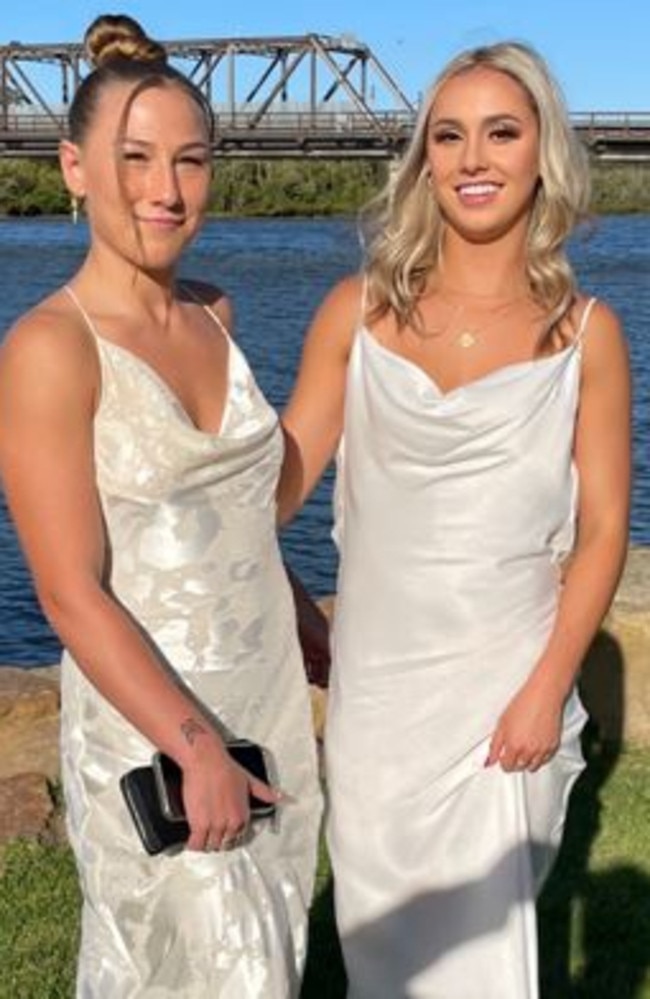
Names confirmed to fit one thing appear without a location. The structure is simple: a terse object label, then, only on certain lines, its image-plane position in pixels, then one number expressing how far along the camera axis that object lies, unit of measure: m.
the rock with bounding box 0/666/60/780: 4.98
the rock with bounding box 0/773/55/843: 4.53
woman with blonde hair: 2.72
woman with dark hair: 2.19
